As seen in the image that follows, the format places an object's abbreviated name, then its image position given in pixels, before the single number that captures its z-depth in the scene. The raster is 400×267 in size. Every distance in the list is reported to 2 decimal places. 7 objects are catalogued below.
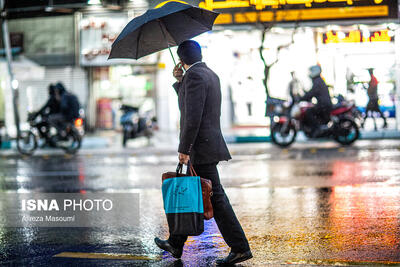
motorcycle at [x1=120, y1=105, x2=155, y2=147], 18.77
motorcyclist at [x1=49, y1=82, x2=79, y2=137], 17.27
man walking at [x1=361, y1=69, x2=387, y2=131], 19.67
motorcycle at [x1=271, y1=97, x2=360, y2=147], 15.66
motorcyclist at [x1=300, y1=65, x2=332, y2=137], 15.91
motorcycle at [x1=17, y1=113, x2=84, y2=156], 17.47
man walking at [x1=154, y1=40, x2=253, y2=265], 5.00
